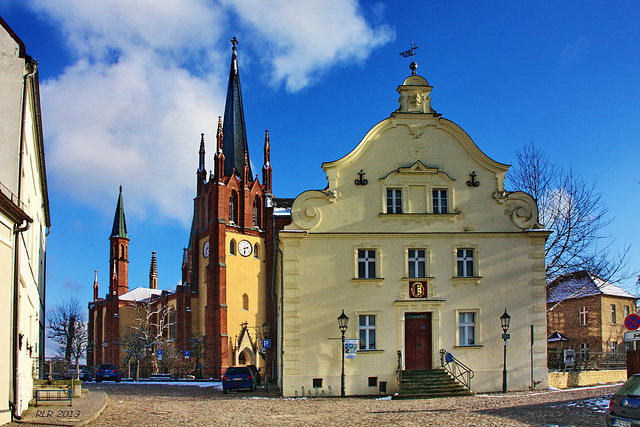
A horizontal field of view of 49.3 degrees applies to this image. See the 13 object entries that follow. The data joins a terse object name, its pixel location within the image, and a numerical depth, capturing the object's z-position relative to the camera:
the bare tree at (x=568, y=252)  37.59
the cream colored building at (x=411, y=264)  28.86
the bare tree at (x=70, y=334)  94.11
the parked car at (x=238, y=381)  32.88
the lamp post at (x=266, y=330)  35.00
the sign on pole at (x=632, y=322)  18.17
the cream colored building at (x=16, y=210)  17.45
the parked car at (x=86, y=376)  54.12
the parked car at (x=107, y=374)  52.44
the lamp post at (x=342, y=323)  27.62
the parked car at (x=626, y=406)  13.98
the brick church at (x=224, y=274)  67.50
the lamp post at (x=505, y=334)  28.53
